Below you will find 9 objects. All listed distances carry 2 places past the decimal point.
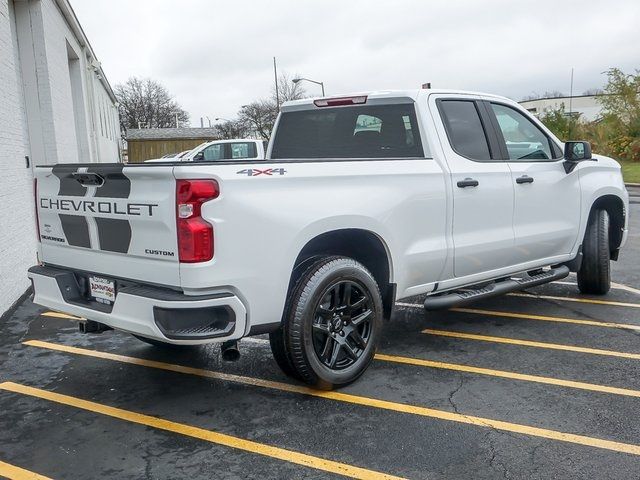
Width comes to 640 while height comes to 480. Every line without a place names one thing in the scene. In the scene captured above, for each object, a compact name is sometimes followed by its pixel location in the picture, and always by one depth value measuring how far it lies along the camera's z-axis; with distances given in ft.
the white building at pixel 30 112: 21.91
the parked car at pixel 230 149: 57.67
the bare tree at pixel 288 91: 193.59
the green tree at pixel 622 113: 105.29
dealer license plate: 11.84
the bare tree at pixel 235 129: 220.84
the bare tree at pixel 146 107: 252.83
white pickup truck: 10.66
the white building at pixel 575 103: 201.83
